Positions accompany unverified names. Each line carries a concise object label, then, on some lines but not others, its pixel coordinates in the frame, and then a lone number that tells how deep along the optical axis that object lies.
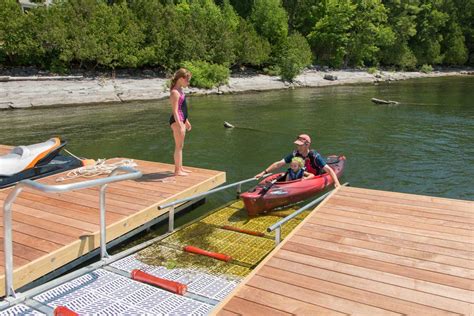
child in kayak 8.73
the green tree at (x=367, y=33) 55.53
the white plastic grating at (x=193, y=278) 5.07
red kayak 8.04
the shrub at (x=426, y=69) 61.94
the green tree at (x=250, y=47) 42.66
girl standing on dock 7.93
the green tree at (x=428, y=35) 63.59
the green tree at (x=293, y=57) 42.12
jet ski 7.69
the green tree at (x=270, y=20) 49.12
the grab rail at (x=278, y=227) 5.47
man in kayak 8.44
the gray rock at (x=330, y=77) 46.03
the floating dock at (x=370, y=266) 3.92
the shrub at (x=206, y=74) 35.28
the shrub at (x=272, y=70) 43.50
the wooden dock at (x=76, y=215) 5.12
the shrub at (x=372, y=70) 53.32
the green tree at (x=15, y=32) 30.84
